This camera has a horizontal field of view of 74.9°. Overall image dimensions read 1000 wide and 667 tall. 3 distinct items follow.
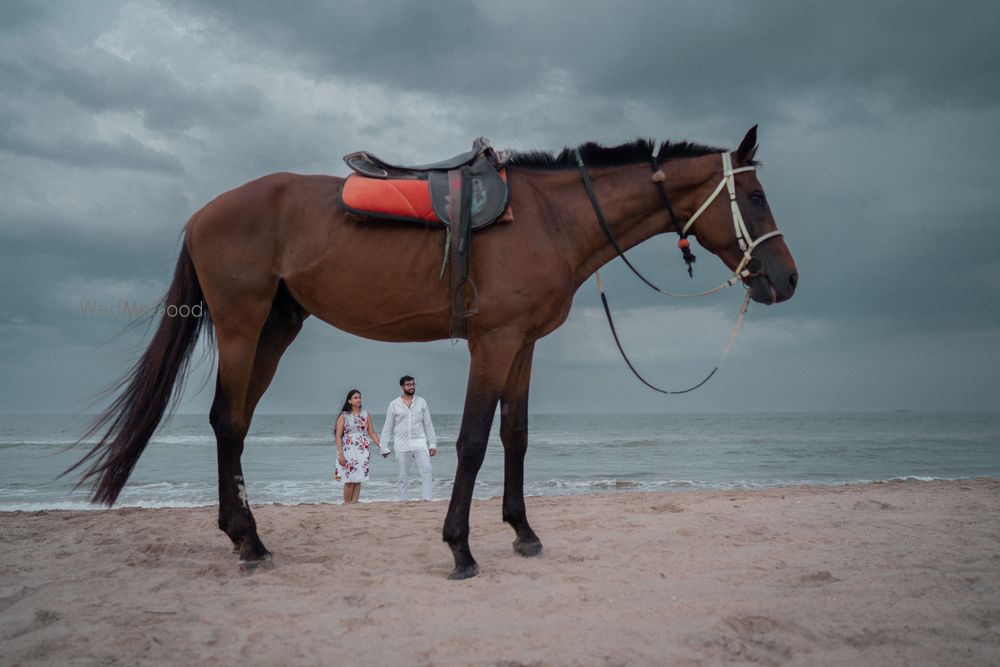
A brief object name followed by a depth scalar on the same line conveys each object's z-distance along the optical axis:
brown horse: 3.86
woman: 8.78
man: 8.98
